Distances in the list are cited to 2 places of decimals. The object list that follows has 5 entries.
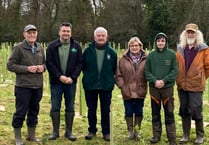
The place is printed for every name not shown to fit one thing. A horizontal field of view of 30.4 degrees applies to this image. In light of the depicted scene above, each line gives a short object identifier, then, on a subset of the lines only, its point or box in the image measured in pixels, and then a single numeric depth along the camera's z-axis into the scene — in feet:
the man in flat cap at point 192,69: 16.61
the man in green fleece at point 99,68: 16.88
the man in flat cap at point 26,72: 15.78
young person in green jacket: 16.37
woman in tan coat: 16.98
